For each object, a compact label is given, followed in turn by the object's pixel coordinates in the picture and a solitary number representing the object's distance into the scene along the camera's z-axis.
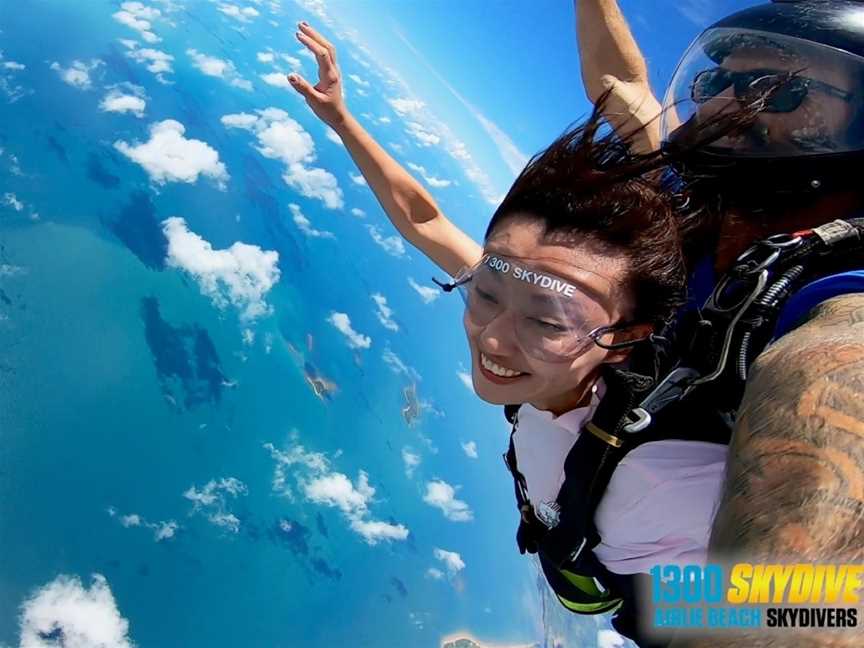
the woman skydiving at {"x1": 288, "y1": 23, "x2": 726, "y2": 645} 0.94
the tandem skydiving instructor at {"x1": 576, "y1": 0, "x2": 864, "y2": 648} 0.46
